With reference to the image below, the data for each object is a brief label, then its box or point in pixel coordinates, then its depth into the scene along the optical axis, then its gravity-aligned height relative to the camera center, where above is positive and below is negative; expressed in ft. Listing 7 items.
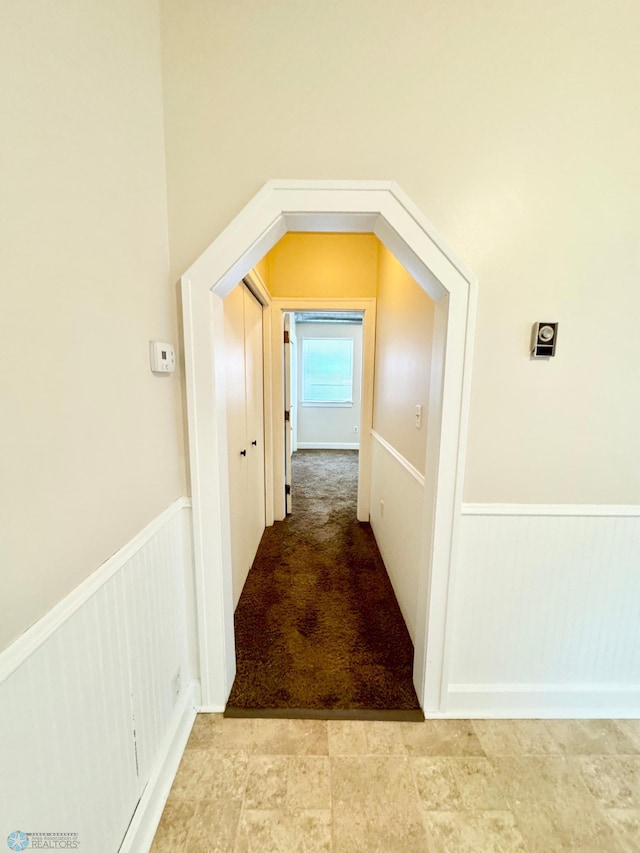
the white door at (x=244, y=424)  6.31 -1.05
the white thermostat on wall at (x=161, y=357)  3.68 +0.21
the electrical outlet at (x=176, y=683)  4.29 -4.00
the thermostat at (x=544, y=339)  4.08 +0.52
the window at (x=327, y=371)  21.06 +0.48
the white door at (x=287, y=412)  10.57 -1.13
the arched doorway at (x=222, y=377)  3.92 +0.08
